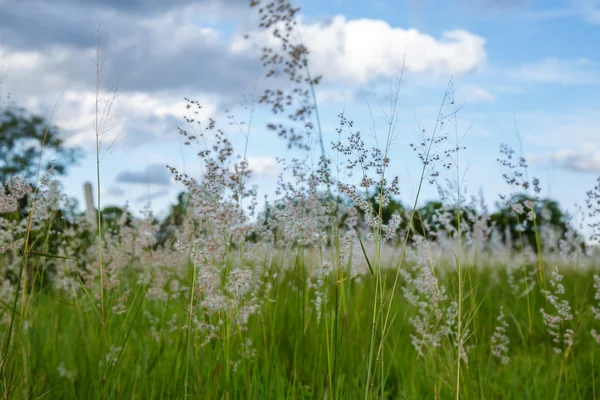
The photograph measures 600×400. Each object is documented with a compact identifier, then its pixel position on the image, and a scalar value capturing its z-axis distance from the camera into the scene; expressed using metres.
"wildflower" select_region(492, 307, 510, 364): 3.34
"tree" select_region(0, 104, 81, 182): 18.34
